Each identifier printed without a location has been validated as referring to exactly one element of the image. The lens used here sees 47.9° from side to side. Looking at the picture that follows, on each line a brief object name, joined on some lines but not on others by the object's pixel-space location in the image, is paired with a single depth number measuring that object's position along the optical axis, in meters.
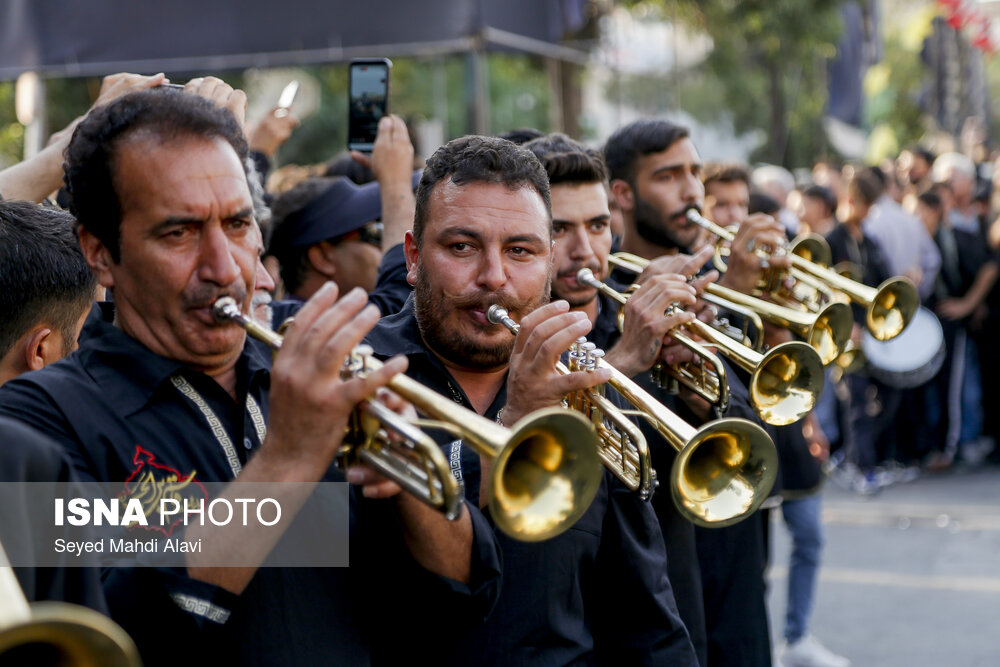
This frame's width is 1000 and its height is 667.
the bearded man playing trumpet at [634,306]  2.92
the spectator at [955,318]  9.19
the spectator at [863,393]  8.27
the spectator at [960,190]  9.74
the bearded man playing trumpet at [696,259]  3.37
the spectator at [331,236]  3.94
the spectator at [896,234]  8.59
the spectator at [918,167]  11.68
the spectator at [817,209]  8.87
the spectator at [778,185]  8.86
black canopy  6.29
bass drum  8.11
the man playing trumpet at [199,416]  1.62
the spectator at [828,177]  11.62
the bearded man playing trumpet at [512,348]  2.27
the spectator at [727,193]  5.51
